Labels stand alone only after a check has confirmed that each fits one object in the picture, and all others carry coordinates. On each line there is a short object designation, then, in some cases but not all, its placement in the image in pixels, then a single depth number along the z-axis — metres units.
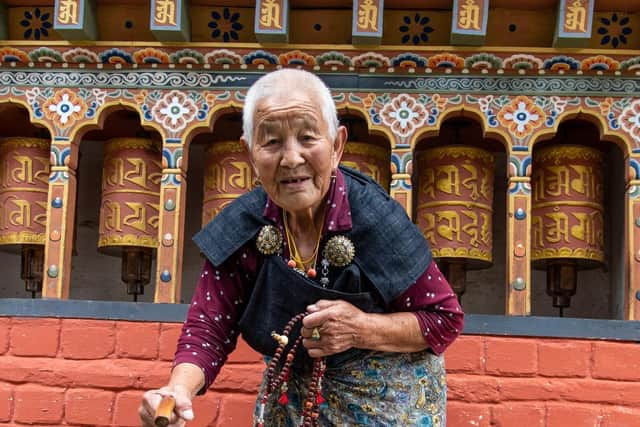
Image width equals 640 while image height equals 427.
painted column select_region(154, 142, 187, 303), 2.81
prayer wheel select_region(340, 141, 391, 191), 2.94
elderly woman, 1.58
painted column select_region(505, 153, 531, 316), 2.74
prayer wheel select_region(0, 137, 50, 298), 3.02
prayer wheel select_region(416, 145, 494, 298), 2.87
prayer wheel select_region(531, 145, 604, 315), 2.88
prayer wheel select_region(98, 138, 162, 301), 2.98
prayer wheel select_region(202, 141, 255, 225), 2.95
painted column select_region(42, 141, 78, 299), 2.84
